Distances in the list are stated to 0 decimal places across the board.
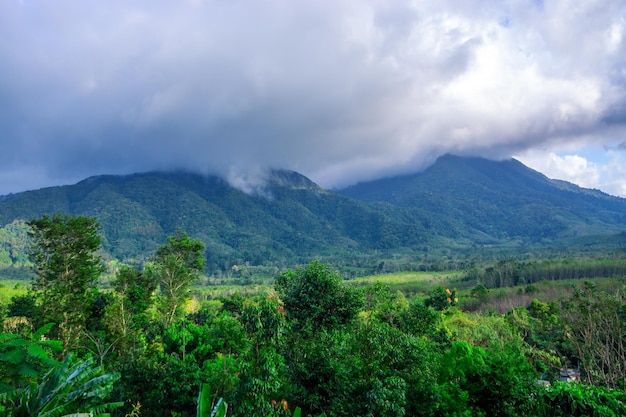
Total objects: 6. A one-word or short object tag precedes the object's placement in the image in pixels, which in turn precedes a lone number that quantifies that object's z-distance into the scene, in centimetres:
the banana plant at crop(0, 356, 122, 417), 905
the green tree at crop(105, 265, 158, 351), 2660
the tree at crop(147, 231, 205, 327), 3384
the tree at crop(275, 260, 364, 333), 1747
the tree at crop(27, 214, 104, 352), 2641
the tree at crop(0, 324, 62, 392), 1055
